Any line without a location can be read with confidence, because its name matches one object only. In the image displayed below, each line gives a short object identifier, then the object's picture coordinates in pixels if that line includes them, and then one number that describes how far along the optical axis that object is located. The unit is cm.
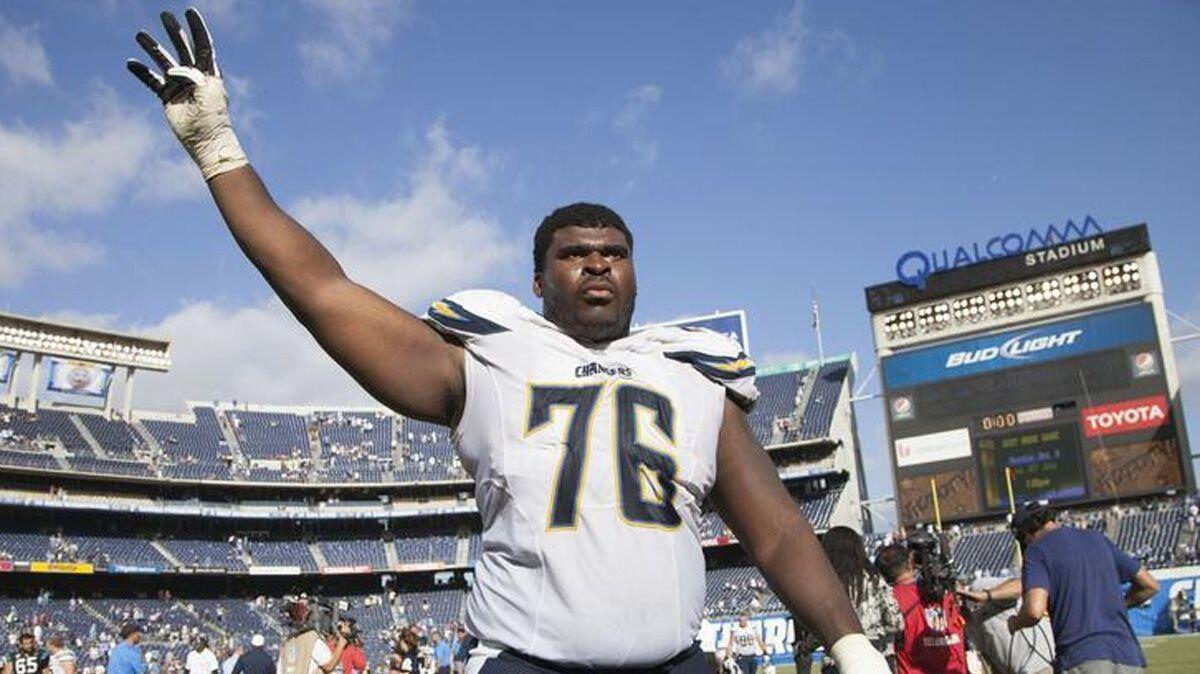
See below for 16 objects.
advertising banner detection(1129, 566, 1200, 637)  2935
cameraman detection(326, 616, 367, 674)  1175
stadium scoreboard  3319
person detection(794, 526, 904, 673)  698
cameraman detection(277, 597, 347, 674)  1050
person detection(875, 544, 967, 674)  717
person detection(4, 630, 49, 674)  1241
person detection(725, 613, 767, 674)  1988
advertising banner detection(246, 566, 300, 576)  4669
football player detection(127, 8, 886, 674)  227
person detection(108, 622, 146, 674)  1239
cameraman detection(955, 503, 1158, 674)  580
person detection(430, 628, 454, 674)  1725
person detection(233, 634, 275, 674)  1041
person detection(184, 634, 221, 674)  1533
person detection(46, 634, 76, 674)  1202
